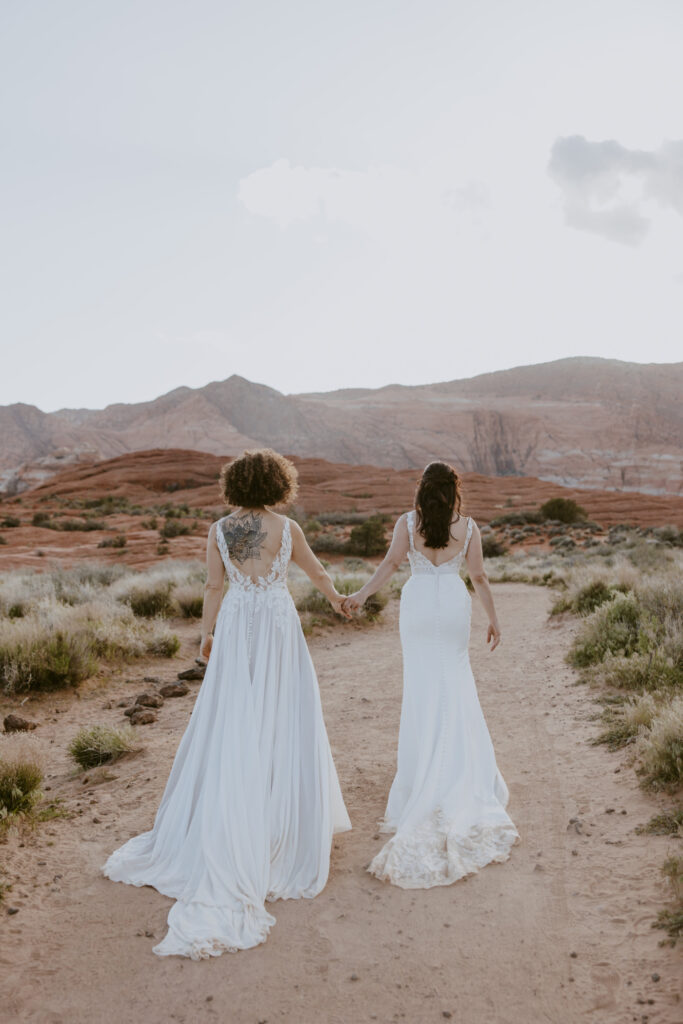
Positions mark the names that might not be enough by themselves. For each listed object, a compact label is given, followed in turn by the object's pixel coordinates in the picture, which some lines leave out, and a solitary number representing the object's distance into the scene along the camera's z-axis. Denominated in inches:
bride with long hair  163.9
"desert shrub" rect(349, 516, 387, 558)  979.3
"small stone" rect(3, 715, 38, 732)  263.6
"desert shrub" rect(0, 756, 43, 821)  182.7
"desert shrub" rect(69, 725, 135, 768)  231.1
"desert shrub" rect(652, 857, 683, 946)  124.7
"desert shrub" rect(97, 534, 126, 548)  924.6
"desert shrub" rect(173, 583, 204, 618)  446.9
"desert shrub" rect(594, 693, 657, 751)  214.7
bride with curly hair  145.3
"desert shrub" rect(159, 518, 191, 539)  1038.4
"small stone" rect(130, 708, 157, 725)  275.6
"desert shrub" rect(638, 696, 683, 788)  176.6
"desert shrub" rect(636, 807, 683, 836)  159.2
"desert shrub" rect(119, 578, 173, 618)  447.2
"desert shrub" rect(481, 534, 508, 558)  988.6
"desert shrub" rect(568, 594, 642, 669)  303.7
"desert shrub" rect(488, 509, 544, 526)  1299.2
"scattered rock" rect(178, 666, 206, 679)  331.9
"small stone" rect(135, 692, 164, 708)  293.9
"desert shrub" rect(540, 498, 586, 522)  1296.8
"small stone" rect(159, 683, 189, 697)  311.9
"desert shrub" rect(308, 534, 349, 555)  985.5
